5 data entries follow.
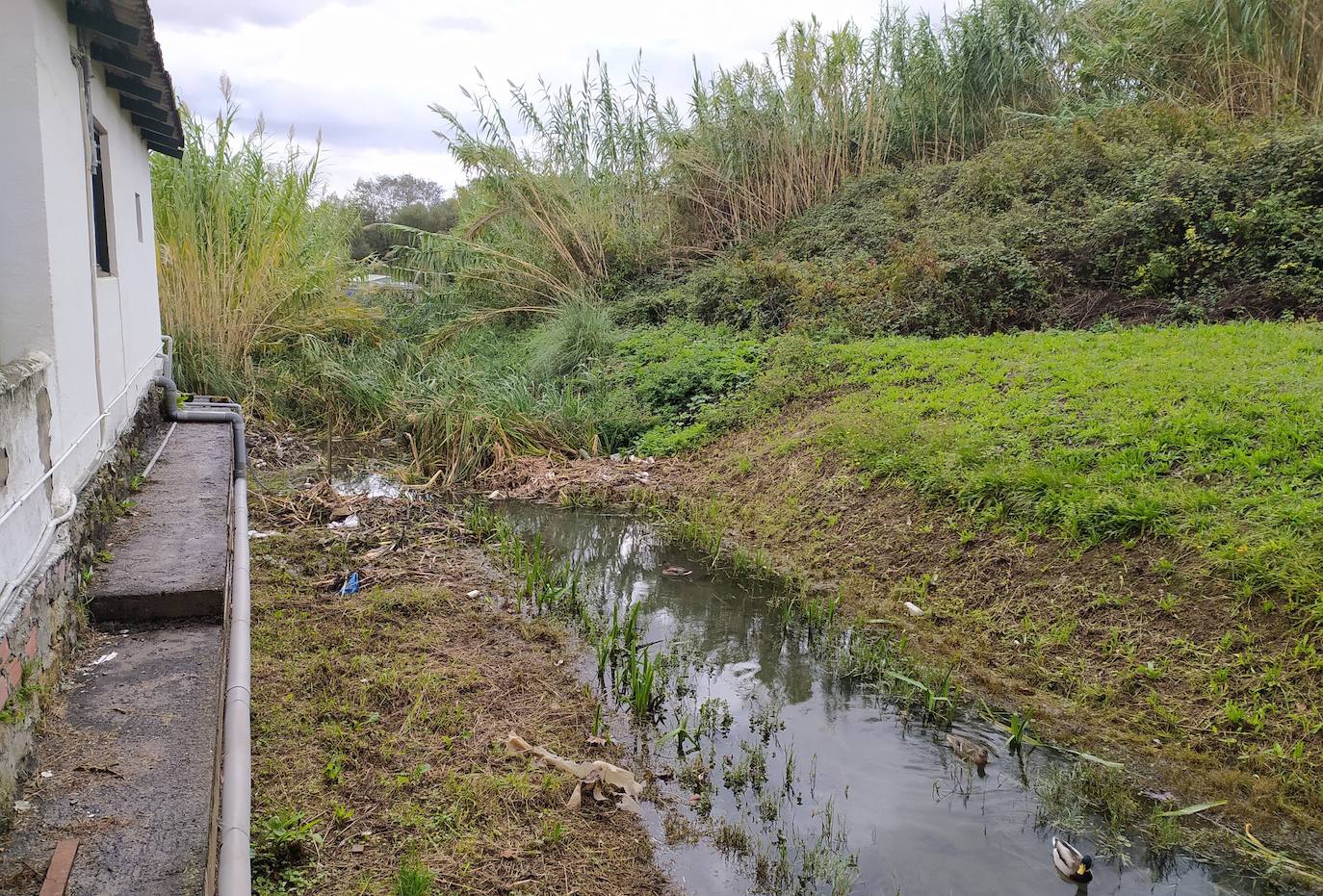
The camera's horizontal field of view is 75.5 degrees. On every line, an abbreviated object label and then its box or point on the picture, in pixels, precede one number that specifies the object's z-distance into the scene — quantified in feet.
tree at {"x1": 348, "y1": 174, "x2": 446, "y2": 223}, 113.29
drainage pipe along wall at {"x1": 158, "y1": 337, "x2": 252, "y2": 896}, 6.84
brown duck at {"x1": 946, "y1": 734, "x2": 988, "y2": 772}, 11.60
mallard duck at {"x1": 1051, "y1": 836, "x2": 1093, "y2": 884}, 9.27
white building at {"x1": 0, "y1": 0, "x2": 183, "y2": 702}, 8.48
